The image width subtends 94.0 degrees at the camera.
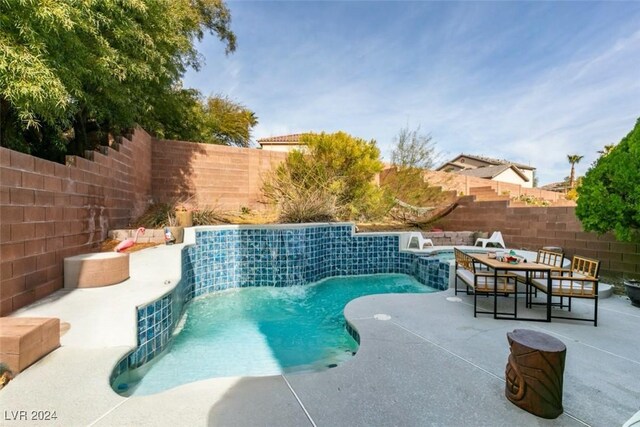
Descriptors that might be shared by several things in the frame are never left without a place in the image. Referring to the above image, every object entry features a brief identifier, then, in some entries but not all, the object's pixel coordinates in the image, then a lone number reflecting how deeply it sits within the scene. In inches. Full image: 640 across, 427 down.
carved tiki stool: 75.8
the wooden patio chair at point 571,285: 138.7
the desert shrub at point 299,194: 313.4
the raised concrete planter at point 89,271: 160.2
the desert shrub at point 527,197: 445.7
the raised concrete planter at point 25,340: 84.2
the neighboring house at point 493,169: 1095.6
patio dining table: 142.7
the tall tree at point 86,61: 128.5
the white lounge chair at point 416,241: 308.1
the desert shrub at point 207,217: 321.4
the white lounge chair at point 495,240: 322.0
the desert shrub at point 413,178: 421.1
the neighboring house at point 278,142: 824.9
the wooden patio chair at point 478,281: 150.6
